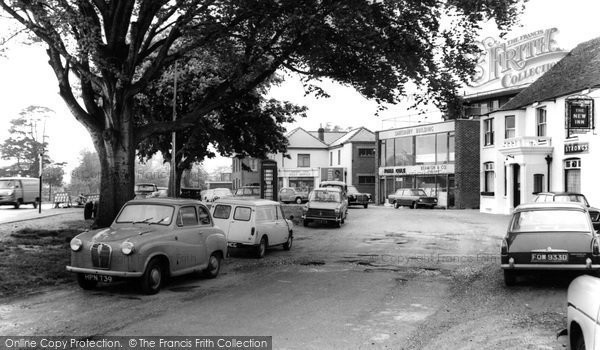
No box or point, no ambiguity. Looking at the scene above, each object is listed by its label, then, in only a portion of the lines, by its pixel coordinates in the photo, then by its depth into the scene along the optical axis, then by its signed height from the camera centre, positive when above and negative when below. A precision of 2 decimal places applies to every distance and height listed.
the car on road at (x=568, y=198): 21.14 -0.47
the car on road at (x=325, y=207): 25.00 -1.08
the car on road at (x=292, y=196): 52.62 -1.18
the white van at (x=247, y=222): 14.74 -1.10
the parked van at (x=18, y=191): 34.41 -0.64
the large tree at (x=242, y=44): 13.19 +3.88
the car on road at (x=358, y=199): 43.31 -1.16
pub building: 26.80 +2.82
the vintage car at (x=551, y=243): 9.95 -1.07
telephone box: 28.38 +0.31
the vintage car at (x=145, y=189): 40.36 -0.51
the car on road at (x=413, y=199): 42.91 -1.10
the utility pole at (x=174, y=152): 31.73 +1.88
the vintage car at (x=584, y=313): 4.12 -1.06
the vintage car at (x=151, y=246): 9.27 -1.18
